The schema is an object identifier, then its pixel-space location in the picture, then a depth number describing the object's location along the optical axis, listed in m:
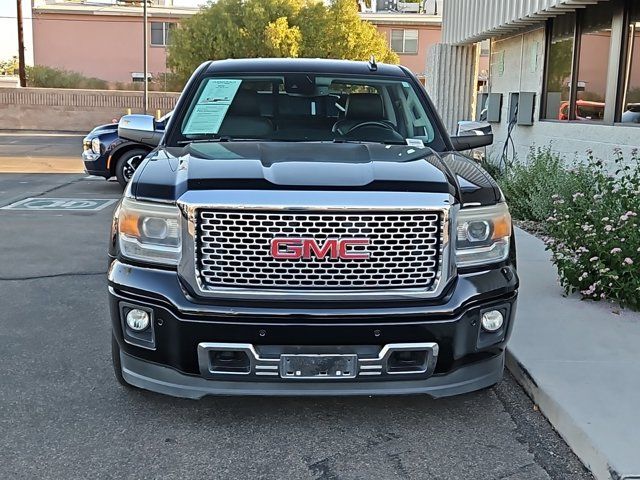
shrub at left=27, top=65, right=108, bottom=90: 39.91
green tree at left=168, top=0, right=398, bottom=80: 36.09
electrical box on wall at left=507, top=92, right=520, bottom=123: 12.12
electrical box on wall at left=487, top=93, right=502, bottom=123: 13.24
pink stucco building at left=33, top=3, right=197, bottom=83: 45.84
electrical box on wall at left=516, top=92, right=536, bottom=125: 11.39
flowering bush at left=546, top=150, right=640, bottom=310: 5.26
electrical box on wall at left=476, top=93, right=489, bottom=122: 14.44
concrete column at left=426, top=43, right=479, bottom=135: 15.97
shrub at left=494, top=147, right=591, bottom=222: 7.97
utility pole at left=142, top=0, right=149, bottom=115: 29.69
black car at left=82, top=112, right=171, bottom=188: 12.39
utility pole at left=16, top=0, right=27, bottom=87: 38.44
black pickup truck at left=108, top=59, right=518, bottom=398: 3.29
